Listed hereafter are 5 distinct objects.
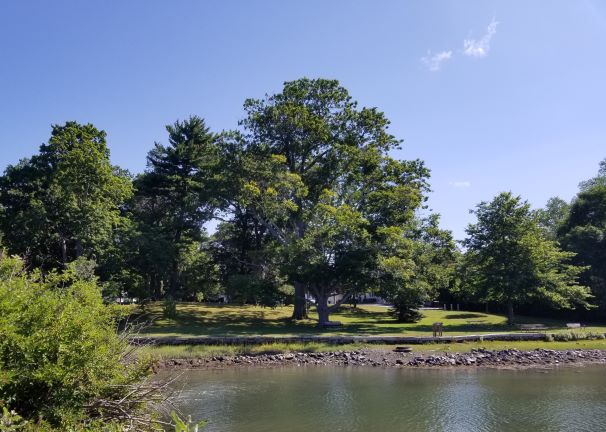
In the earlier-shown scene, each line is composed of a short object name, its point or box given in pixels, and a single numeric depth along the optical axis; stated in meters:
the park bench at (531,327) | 38.47
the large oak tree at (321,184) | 37.94
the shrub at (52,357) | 9.38
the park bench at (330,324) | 40.50
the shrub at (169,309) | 42.41
